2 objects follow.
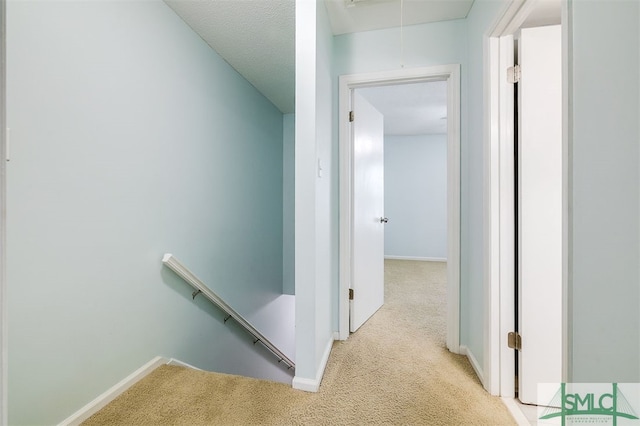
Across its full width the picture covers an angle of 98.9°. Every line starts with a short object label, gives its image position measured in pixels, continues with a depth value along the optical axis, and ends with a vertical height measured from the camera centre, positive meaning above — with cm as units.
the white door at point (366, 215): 224 +0
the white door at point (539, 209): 139 +3
